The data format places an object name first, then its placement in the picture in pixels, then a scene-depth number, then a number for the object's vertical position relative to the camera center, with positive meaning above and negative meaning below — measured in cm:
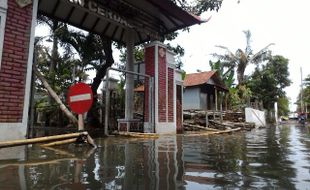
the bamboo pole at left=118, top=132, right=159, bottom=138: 677 -58
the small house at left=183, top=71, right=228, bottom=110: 1810 +247
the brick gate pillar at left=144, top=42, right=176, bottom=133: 779 +113
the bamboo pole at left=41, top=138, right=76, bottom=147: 401 -48
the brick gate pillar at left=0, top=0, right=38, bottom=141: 434 +105
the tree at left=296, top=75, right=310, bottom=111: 3891 +485
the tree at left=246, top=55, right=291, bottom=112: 2632 +460
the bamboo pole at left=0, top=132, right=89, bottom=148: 319 -37
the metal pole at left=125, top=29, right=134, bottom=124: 804 +147
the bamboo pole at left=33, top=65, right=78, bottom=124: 559 +62
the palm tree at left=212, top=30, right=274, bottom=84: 2367 +660
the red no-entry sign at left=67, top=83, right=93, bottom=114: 393 +36
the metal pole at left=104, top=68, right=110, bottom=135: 651 +37
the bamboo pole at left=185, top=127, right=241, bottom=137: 772 -66
